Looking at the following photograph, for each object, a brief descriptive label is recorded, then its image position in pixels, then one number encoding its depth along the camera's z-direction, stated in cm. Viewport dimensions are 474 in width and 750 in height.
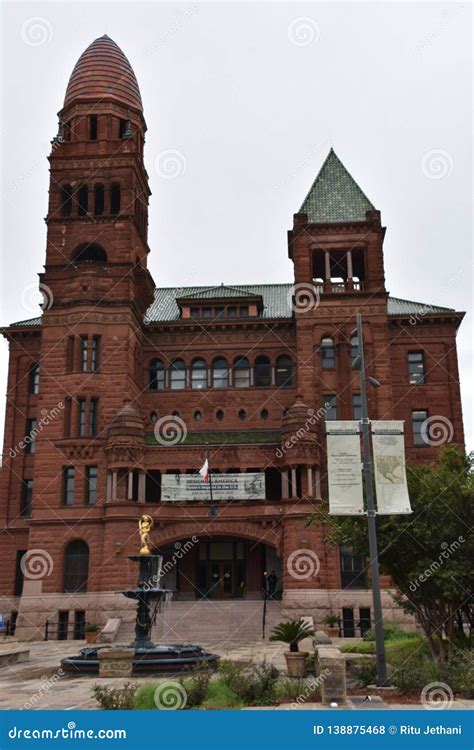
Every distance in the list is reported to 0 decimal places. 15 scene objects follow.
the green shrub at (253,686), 1593
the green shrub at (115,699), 1421
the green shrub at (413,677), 1733
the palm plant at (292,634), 2186
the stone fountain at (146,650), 2286
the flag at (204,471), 4078
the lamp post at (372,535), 1795
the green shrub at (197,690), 1541
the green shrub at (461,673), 1638
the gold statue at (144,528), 2778
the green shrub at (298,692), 1617
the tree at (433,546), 2159
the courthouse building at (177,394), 4312
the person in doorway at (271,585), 4338
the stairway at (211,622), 3741
